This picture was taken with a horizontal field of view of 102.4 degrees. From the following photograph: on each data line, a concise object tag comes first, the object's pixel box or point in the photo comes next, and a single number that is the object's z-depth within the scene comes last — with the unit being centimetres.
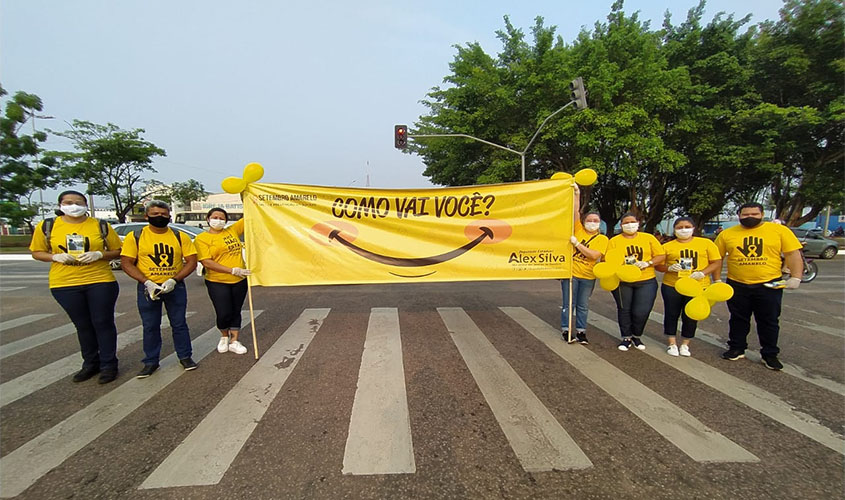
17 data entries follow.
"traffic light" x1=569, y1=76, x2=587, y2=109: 1206
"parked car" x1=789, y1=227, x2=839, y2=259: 1567
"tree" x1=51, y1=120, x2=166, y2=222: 2929
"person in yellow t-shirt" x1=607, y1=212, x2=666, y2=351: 415
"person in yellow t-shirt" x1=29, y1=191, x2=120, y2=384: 338
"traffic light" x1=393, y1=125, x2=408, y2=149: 1605
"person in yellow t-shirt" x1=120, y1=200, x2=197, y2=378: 359
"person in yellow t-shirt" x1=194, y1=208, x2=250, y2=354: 394
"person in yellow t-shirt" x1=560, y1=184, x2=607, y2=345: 440
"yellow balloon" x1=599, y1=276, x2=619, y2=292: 420
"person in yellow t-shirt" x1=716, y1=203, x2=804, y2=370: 373
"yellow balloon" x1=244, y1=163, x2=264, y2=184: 418
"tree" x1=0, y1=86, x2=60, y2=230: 2150
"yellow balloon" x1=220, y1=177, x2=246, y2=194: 413
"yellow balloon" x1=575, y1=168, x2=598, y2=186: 458
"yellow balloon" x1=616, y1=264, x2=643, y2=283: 402
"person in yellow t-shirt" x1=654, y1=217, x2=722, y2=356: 396
